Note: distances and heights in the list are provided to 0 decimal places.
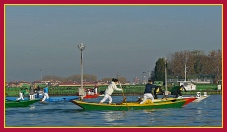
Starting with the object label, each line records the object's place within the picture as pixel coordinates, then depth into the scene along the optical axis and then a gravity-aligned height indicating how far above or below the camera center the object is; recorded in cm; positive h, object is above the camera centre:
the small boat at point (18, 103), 3098 -196
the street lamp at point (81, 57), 3834 +140
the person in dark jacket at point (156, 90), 2900 -105
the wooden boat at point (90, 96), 4889 -239
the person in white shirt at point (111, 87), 2532 -73
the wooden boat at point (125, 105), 2573 -180
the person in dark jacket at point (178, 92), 3311 -133
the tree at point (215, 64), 9079 +198
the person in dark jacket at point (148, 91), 2550 -97
